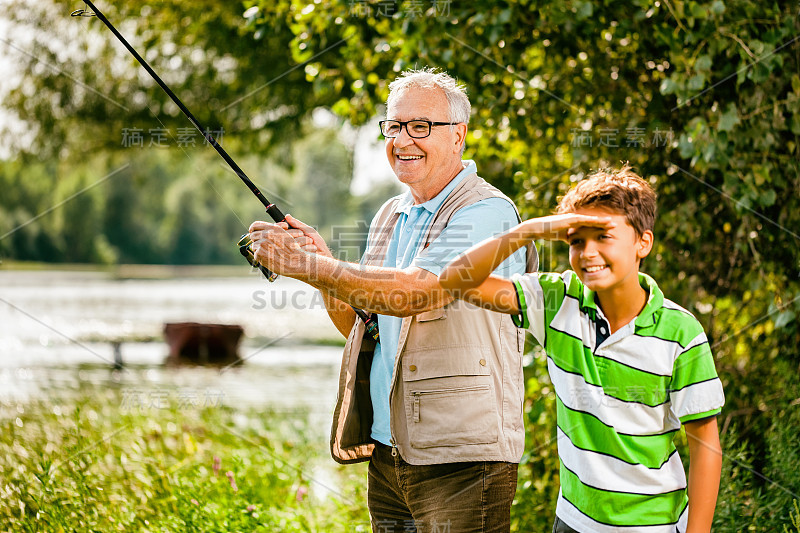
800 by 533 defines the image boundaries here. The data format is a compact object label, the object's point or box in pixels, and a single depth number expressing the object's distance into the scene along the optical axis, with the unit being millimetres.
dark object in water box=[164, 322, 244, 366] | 13078
